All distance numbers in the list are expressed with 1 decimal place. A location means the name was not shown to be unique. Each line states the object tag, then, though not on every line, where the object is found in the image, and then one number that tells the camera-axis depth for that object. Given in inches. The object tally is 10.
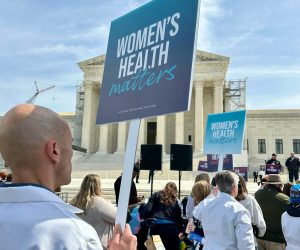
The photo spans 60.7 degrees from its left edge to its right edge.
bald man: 30.6
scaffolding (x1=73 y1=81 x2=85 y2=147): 1468.9
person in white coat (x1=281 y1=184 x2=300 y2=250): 110.8
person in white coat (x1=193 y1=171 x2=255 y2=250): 96.3
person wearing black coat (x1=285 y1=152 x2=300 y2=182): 558.4
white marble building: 1234.2
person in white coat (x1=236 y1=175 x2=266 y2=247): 122.9
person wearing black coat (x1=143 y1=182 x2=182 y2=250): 164.2
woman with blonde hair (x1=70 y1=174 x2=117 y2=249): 113.5
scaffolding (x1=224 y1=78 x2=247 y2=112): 1398.7
